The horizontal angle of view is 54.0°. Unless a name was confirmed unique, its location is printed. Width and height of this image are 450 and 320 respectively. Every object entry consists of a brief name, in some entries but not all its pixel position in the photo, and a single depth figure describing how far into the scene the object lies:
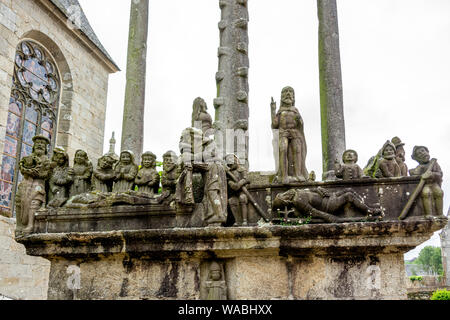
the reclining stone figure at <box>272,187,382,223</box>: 5.26
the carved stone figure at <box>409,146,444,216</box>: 5.12
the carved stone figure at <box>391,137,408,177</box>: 6.02
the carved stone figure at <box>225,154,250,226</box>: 5.54
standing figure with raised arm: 5.91
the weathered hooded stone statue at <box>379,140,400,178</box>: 5.74
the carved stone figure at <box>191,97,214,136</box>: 8.09
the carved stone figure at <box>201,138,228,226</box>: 5.35
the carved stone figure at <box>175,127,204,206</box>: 5.55
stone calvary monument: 5.12
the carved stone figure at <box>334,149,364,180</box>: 5.74
